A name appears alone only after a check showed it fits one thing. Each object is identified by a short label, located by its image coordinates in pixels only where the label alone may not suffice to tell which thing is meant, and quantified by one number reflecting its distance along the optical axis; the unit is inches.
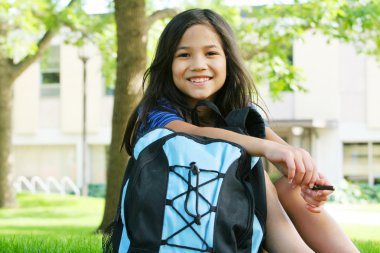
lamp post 735.4
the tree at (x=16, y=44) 536.1
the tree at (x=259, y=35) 301.1
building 902.4
